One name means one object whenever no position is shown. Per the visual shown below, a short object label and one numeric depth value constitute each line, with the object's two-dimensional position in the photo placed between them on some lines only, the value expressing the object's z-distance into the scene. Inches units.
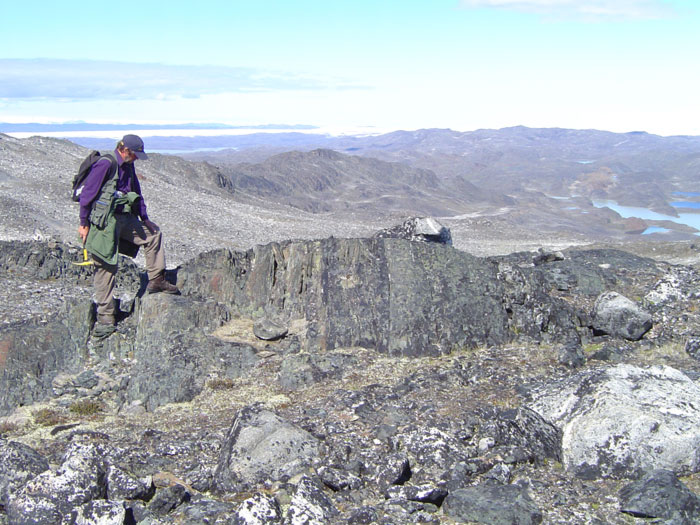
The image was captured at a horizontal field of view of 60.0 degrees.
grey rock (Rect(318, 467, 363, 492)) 233.1
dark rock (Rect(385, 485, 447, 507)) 225.9
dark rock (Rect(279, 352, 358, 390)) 343.6
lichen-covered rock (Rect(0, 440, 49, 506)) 228.8
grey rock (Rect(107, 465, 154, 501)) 222.5
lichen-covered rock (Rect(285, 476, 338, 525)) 209.0
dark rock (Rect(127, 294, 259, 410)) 346.0
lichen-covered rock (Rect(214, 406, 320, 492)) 240.2
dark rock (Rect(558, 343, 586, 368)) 354.0
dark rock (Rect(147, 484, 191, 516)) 221.5
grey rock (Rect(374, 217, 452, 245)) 548.1
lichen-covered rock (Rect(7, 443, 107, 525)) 208.7
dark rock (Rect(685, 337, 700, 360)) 360.2
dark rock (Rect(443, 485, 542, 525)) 213.3
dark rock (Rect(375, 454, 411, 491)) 235.8
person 364.5
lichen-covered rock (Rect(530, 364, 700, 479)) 236.2
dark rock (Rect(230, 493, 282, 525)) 206.5
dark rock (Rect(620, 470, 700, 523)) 209.0
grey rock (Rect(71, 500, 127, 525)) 205.6
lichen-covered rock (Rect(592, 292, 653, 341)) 395.9
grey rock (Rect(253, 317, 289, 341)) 393.4
